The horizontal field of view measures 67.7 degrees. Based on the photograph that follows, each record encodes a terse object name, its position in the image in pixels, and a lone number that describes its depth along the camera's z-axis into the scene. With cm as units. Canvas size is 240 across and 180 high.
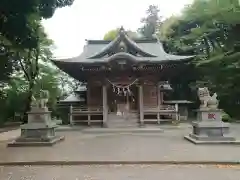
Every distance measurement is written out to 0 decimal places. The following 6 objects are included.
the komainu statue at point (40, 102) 811
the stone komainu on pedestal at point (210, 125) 748
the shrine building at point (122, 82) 1264
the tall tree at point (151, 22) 3040
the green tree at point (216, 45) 1497
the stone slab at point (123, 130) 1100
